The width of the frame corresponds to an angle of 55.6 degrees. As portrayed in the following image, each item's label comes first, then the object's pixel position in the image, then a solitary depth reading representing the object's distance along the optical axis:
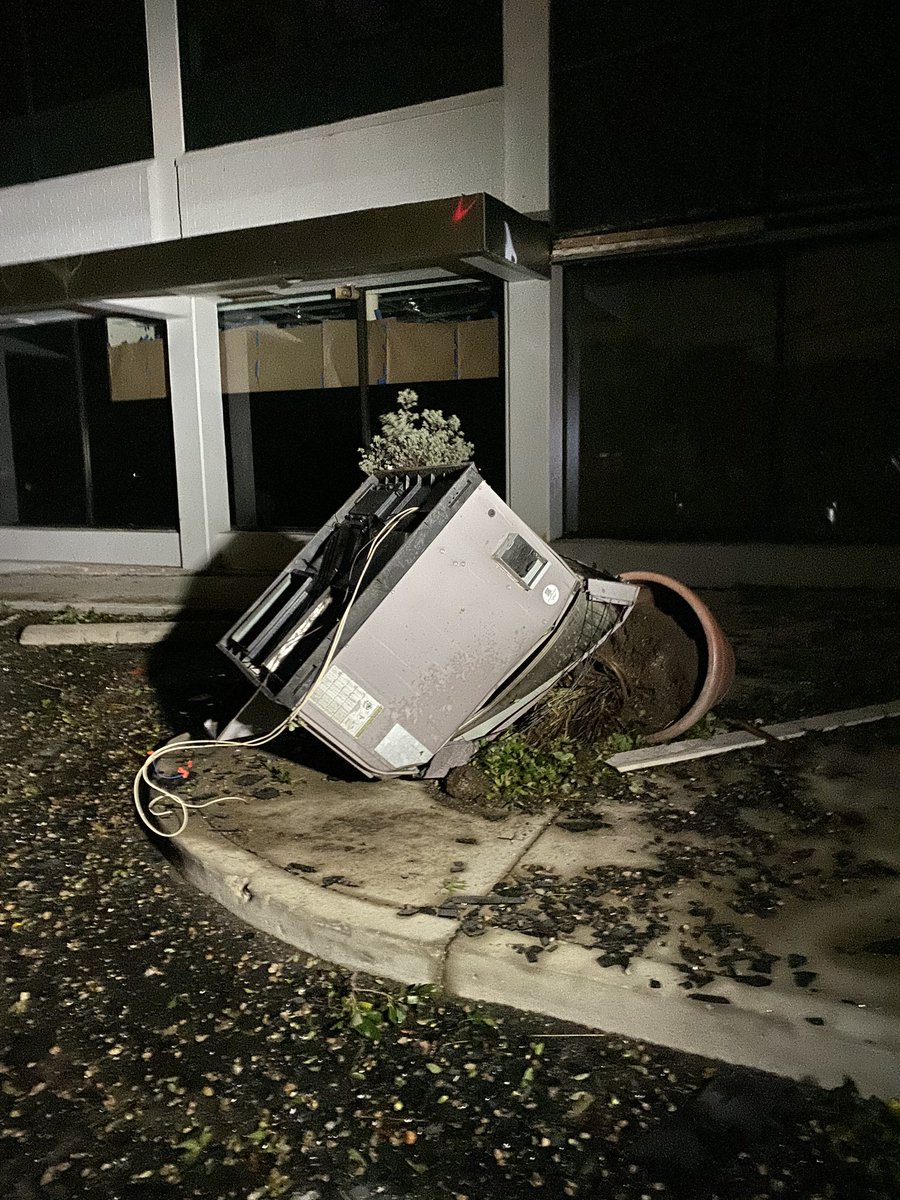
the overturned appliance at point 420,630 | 3.75
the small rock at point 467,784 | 4.13
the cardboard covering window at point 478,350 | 8.80
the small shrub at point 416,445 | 6.99
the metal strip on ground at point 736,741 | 4.45
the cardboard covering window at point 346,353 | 9.48
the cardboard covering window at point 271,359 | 9.92
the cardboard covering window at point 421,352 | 9.09
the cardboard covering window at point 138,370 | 10.76
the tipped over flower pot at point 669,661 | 4.72
